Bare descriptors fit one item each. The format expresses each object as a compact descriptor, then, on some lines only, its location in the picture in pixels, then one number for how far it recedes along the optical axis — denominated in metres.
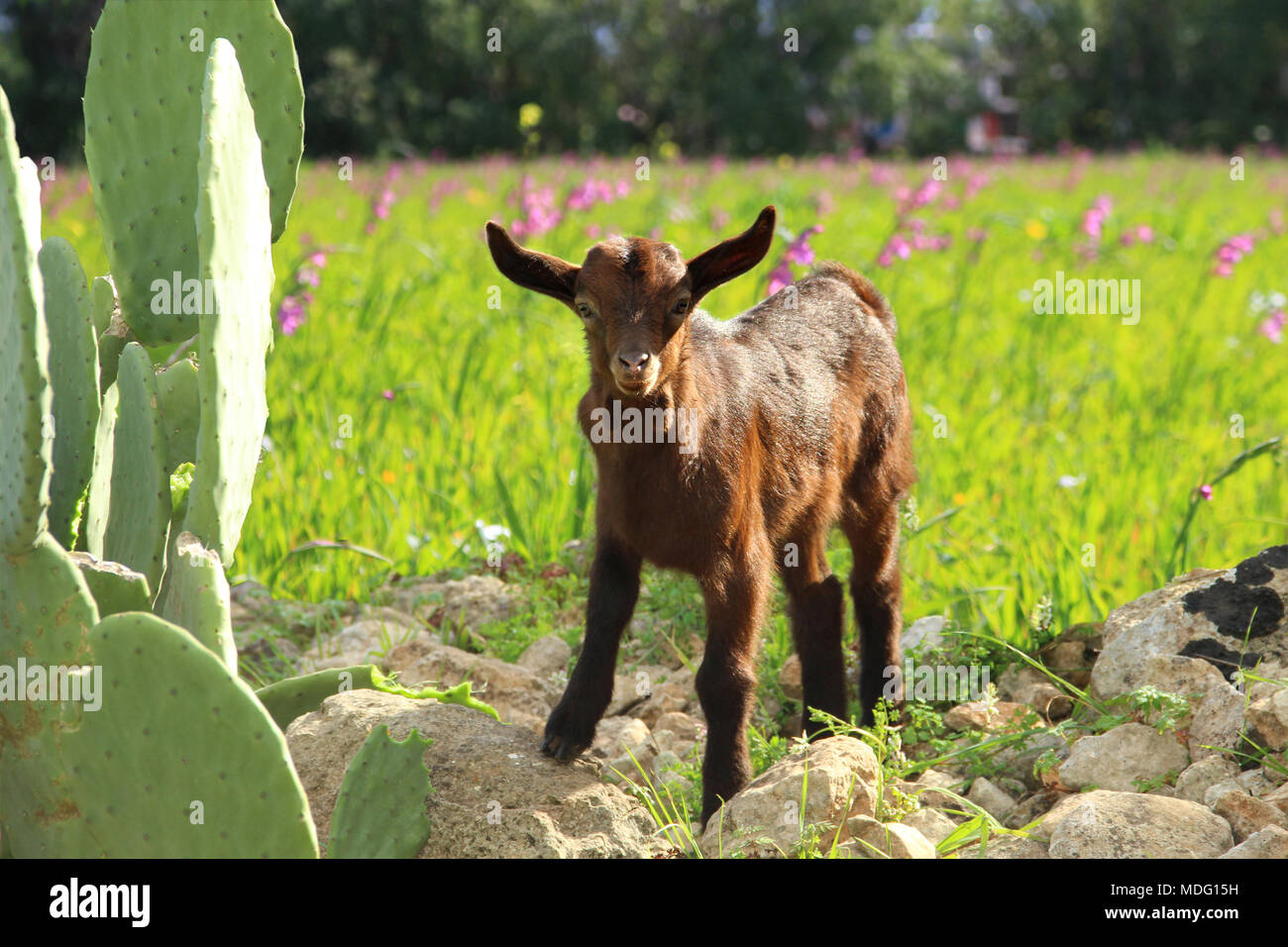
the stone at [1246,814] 2.78
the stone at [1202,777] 3.04
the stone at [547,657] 4.22
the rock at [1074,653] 3.84
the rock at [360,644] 4.20
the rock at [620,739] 3.63
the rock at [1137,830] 2.69
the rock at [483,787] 2.84
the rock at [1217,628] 3.38
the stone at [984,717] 3.60
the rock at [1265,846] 2.58
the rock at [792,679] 4.17
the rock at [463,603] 4.57
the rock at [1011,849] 2.88
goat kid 2.90
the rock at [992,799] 3.23
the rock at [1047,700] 3.74
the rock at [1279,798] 2.84
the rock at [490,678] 3.94
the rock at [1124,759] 3.16
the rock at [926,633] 4.19
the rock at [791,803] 2.79
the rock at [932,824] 3.08
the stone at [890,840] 2.74
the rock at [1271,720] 2.99
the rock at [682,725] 3.79
